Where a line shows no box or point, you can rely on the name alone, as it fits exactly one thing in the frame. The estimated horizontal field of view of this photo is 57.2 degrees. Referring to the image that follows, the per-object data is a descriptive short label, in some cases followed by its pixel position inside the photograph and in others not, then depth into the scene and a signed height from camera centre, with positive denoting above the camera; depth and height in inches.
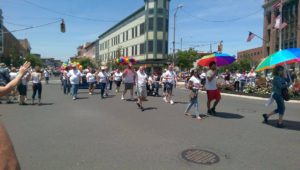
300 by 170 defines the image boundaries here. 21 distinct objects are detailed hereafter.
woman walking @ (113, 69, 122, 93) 707.6 +1.3
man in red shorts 371.6 -8.6
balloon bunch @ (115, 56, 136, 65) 817.2 +54.4
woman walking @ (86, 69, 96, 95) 672.4 -6.7
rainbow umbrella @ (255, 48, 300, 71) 291.7 +22.9
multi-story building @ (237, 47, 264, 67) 3819.9 +389.1
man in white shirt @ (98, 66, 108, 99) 576.2 -4.5
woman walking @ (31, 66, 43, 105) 457.8 -2.8
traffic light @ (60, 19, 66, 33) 984.4 +185.1
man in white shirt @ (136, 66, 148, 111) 422.6 -12.1
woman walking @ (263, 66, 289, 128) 304.1 -8.6
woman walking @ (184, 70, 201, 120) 355.3 -13.4
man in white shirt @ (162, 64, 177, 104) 496.1 -1.1
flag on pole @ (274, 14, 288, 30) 757.6 +155.7
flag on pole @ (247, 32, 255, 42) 1002.5 +157.2
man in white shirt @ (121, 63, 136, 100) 529.0 +2.1
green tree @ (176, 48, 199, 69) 2091.5 +155.7
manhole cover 195.6 -57.8
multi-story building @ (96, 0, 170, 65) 1863.9 +330.5
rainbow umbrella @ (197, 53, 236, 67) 390.0 +28.2
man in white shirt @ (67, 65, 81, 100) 535.8 -0.7
